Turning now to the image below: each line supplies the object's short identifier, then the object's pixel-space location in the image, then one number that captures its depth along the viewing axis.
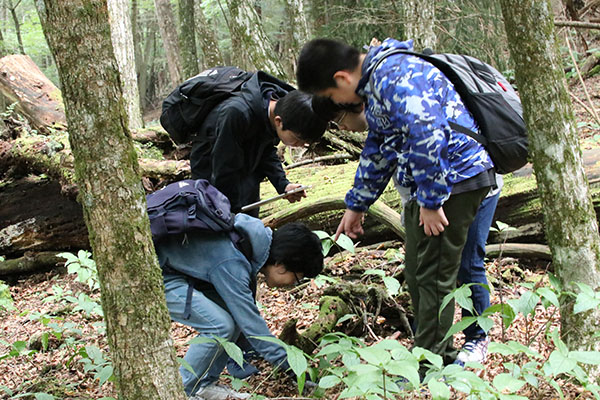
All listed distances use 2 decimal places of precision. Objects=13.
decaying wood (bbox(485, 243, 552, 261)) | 4.71
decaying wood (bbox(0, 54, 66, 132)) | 7.99
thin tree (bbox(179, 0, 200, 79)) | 15.25
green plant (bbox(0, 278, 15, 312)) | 5.65
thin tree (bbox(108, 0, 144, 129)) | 9.34
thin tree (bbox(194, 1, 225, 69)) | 15.47
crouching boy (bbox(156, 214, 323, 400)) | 3.09
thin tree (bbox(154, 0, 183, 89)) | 17.97
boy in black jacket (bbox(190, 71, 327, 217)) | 3.56
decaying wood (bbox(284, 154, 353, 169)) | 6.68
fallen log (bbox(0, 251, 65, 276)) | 6.84
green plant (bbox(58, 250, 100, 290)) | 4.31
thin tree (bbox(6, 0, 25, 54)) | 15.81
